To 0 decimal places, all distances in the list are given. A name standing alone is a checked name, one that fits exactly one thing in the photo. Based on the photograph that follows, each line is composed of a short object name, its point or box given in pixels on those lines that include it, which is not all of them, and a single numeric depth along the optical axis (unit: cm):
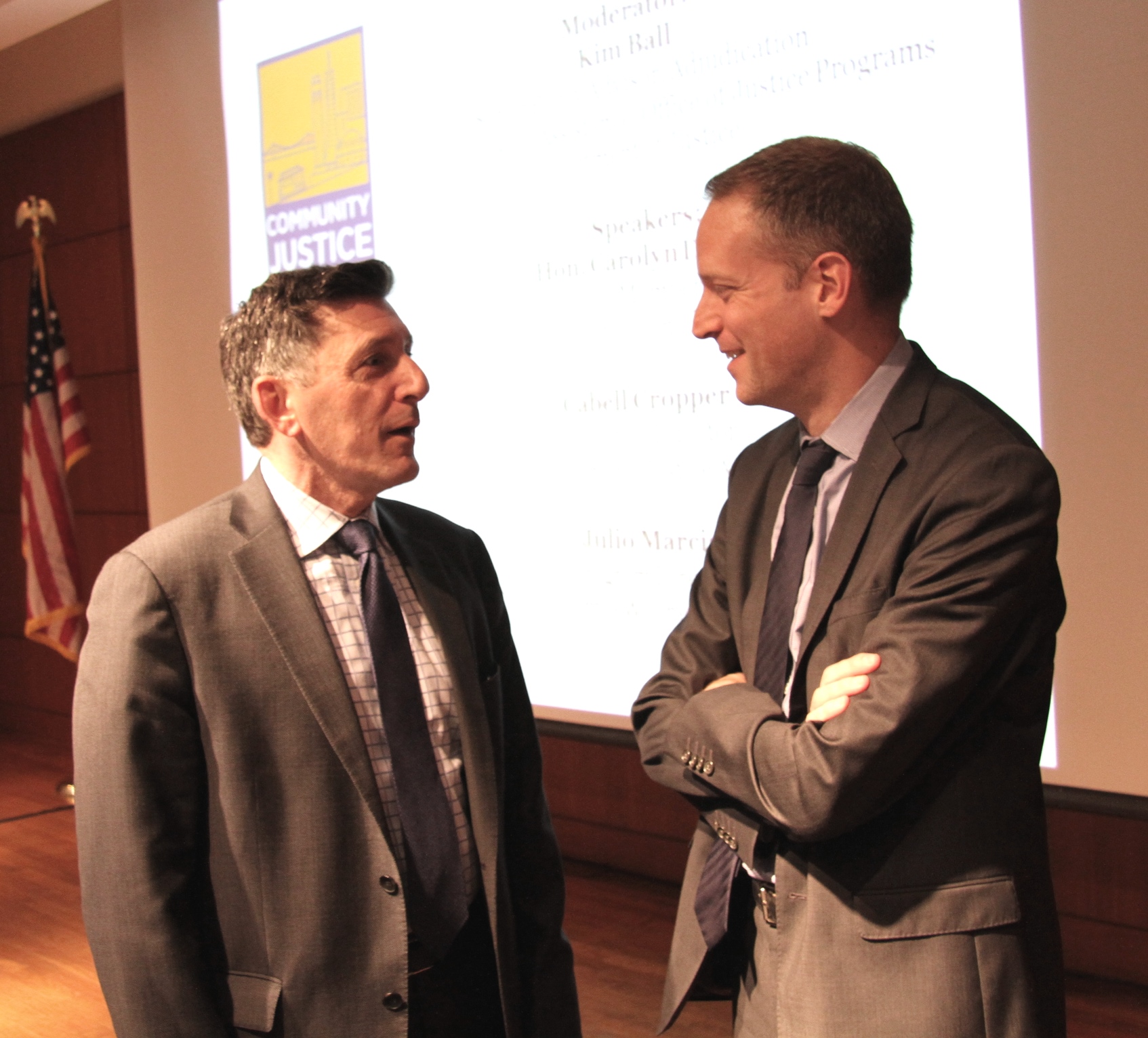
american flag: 571
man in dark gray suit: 128
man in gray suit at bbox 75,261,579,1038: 147
